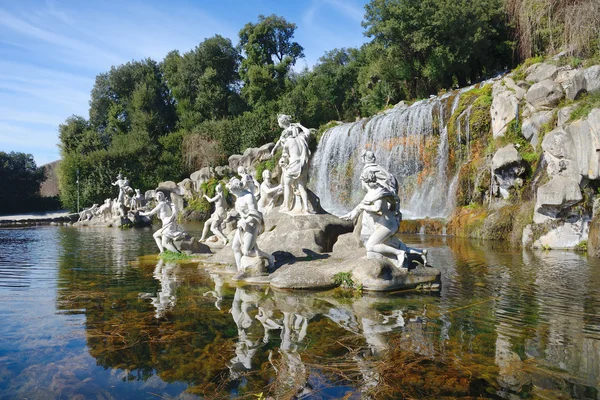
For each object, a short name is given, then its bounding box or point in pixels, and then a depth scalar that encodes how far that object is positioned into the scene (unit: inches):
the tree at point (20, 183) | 1728.6
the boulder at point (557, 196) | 557.9
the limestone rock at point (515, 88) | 826.8
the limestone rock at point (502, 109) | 816.3
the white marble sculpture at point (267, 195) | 568.7
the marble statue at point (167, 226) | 542.0
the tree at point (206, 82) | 1897.1
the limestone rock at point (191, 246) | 544.7
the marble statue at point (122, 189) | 1214.6
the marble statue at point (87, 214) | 1281.4
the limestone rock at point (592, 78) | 614.7
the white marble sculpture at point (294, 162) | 496.4
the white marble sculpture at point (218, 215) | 645.3
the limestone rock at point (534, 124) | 724.7
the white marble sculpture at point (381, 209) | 341.7
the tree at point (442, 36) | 1186.6
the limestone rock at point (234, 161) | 1486.2
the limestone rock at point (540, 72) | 804.6
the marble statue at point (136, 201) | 1317.7
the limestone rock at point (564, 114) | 636.1
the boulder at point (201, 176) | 1477.6
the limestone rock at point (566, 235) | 569.3
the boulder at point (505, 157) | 729.6
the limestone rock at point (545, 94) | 742.5
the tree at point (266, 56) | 1833.2
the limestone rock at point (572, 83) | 653.5
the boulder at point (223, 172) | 1509.6
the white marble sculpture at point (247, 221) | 377.1
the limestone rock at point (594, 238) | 500.7
